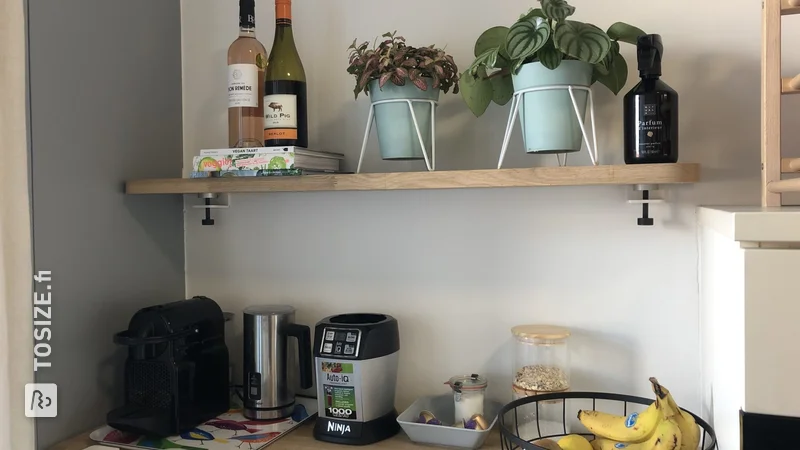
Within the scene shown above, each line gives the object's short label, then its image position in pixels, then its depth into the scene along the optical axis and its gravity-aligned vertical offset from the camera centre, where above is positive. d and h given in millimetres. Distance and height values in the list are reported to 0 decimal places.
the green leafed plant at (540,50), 1129 +281
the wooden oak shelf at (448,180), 1125 +64
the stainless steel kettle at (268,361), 1438 -306
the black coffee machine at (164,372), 1326 -309
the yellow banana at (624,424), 1006 -327
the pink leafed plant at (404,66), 1269 +284
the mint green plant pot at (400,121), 1289 +183
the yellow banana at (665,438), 973 -326
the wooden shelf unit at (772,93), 1026 +180
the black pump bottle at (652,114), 1148 +168
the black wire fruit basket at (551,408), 1041 -350
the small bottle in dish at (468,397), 1323 -357
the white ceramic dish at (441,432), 1260 -410
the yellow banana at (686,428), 1001 -323
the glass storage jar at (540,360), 1282 -288
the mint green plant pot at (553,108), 1170 +184
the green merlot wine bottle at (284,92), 1370 +256
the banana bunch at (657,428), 980 -323
